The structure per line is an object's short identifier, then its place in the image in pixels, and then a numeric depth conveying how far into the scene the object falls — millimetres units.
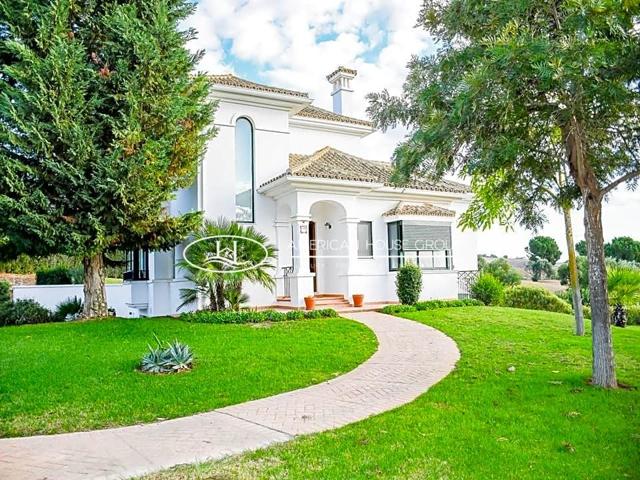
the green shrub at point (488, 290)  20578
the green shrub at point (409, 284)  18156
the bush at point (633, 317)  21672
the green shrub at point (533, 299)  21438
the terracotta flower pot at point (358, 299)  17922
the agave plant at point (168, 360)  9219
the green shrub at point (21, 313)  17031
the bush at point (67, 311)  17859
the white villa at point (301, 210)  17797
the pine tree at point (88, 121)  13188
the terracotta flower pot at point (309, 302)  16797
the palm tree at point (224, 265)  15438
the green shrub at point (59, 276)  25688
